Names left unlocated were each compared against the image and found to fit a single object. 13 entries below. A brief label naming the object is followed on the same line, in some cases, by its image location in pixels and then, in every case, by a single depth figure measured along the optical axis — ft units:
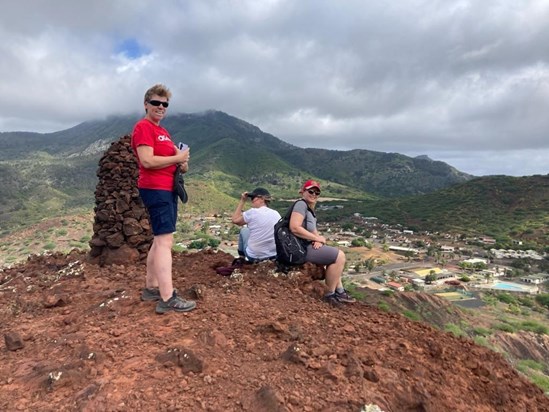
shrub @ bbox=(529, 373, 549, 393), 32.08
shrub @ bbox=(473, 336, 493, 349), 45.73
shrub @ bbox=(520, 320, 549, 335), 67.78
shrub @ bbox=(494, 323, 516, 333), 60.93
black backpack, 17.28
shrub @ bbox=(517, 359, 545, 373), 41.37
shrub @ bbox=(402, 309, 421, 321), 37.11
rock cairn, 26.40
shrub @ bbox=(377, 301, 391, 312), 35.54
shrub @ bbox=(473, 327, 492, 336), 54.24
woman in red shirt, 13.25
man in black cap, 19.48
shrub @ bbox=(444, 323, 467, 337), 42.18
